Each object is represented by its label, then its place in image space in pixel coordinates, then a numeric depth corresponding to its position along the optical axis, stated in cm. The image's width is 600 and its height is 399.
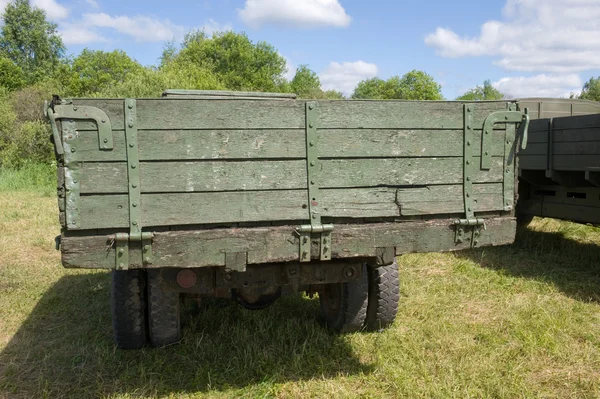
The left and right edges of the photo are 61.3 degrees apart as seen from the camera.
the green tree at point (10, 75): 4188
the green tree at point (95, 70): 4484
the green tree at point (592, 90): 4628
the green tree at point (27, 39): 4881
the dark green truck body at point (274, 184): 236
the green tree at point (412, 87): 5403
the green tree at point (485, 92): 6788
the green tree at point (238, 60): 4888
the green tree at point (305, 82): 5880
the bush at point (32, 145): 1883
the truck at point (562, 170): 487
